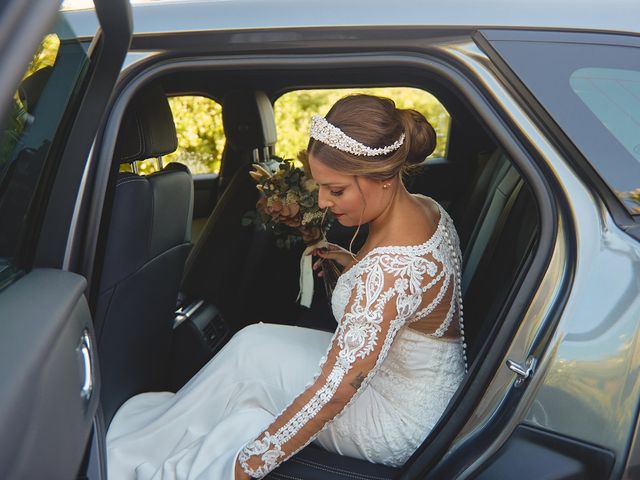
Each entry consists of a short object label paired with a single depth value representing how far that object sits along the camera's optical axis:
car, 1.23
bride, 1.72
